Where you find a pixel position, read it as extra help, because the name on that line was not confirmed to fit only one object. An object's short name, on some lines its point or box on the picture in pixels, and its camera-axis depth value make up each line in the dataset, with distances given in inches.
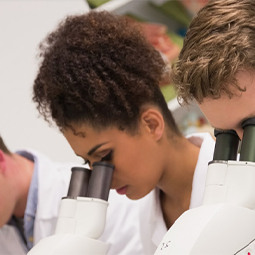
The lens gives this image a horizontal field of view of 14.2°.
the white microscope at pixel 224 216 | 58.5
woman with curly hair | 78.2
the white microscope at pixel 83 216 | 69.6
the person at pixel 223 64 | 61.7
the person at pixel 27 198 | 89.1
